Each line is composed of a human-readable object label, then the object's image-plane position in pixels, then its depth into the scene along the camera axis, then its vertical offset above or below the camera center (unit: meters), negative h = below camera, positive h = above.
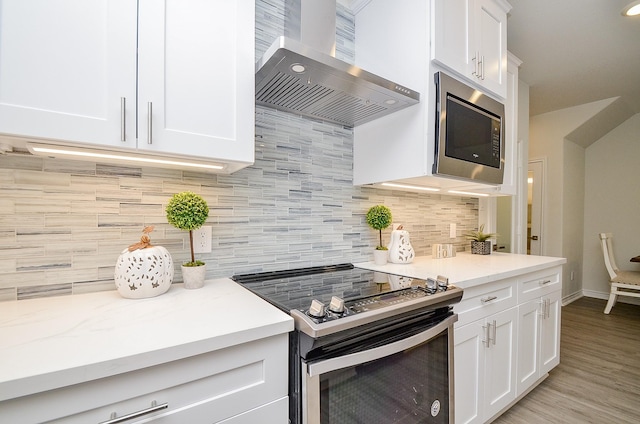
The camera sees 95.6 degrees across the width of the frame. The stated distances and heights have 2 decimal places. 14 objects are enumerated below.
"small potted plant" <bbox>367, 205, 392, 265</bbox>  1.77 -0.06
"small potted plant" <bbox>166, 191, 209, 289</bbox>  1.12 -0.03
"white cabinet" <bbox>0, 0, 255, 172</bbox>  0.77 +0.42
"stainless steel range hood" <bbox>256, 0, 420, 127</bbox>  1.10 +0.55
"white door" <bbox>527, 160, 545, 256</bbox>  4.27 +0.12
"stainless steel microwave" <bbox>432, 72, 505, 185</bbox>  1.45 +0.44
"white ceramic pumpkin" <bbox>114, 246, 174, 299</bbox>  1.00 -0.22
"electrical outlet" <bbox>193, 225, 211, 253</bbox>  1.29 -0.13
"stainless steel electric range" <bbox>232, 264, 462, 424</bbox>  0.85 -0.45
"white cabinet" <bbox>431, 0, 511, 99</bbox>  1.46 +0.97
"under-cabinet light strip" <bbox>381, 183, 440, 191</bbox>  1.77 +0.17
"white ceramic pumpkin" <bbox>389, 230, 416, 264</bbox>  1.78 -0.23
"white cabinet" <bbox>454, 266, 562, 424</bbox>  1.44 -0.74
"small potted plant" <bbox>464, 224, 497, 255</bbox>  2.35 -0.25
